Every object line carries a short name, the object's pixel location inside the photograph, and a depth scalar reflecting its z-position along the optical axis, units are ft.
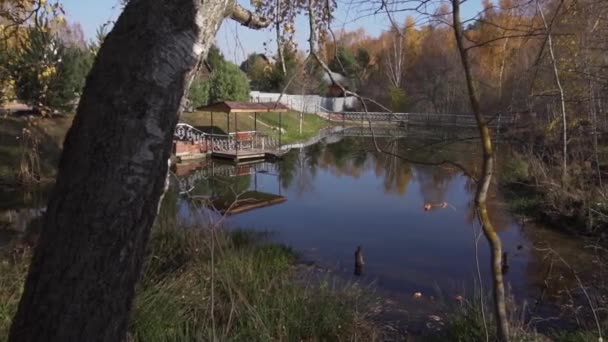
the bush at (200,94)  100.83
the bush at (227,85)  110.93
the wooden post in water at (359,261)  29.94
